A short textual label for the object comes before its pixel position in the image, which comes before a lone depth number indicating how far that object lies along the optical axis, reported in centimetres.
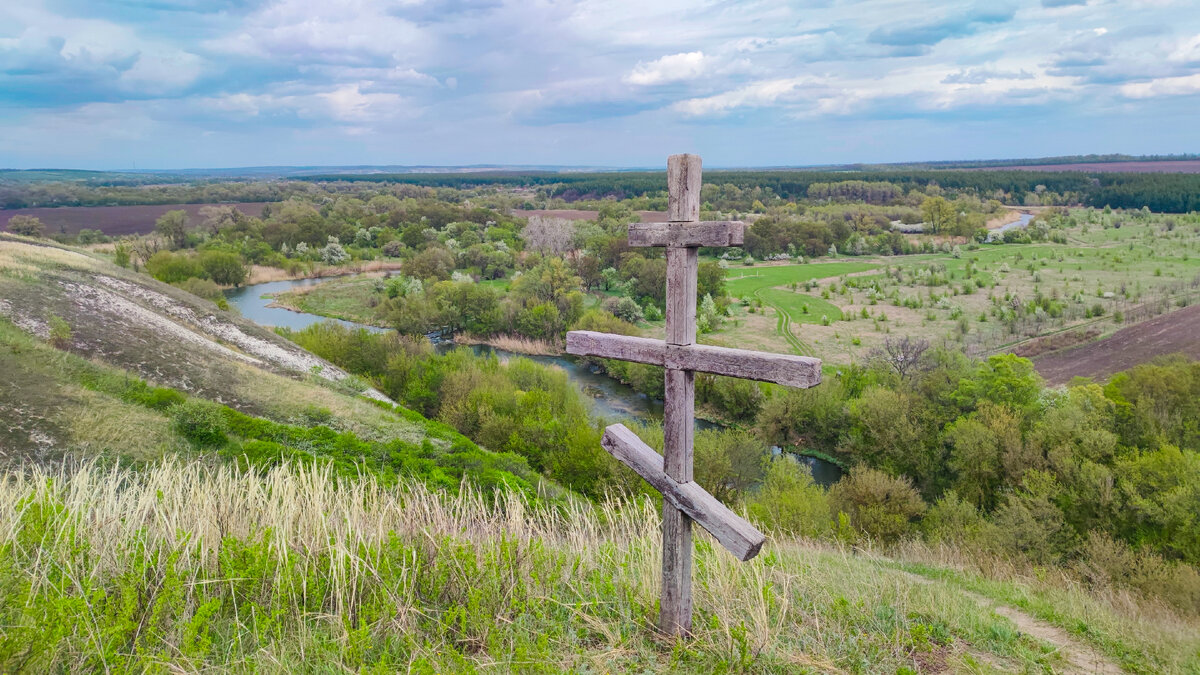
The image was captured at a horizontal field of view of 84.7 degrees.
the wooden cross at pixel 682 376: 448
